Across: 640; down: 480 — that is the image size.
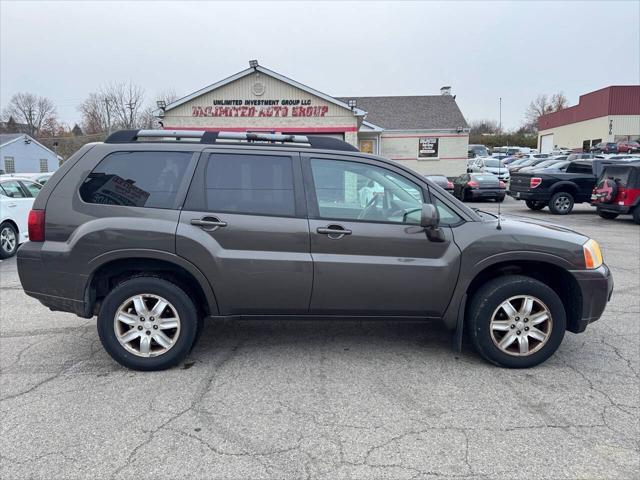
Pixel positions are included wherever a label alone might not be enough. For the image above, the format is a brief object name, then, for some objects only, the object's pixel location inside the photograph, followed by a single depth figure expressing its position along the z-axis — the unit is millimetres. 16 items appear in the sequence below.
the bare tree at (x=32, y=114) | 79812
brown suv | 3674
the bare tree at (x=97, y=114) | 66875
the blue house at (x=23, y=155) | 40406
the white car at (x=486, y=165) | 28672
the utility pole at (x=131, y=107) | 63825
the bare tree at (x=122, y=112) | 63656
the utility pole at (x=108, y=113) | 66125
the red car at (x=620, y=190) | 12758
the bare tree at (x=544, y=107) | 81875
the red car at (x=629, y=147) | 38344
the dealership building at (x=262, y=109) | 19844
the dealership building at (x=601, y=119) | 45625
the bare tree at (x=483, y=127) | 77688
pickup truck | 15641
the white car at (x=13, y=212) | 9008
